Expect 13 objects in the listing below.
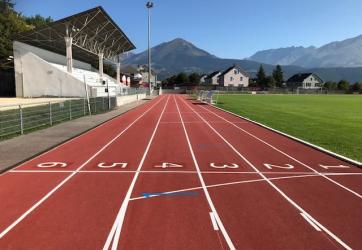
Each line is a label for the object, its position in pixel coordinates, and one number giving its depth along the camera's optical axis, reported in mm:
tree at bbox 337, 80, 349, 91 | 129625
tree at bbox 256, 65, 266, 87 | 138612
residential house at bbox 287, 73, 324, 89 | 151562
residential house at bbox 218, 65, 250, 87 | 143250
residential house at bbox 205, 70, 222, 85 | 160750
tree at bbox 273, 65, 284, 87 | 142500
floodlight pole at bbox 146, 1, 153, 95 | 69500
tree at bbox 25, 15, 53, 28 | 96000
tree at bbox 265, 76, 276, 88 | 135125
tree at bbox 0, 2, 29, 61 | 65500
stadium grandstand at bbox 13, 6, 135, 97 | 49031
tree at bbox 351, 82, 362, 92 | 122250
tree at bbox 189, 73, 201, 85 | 147975
